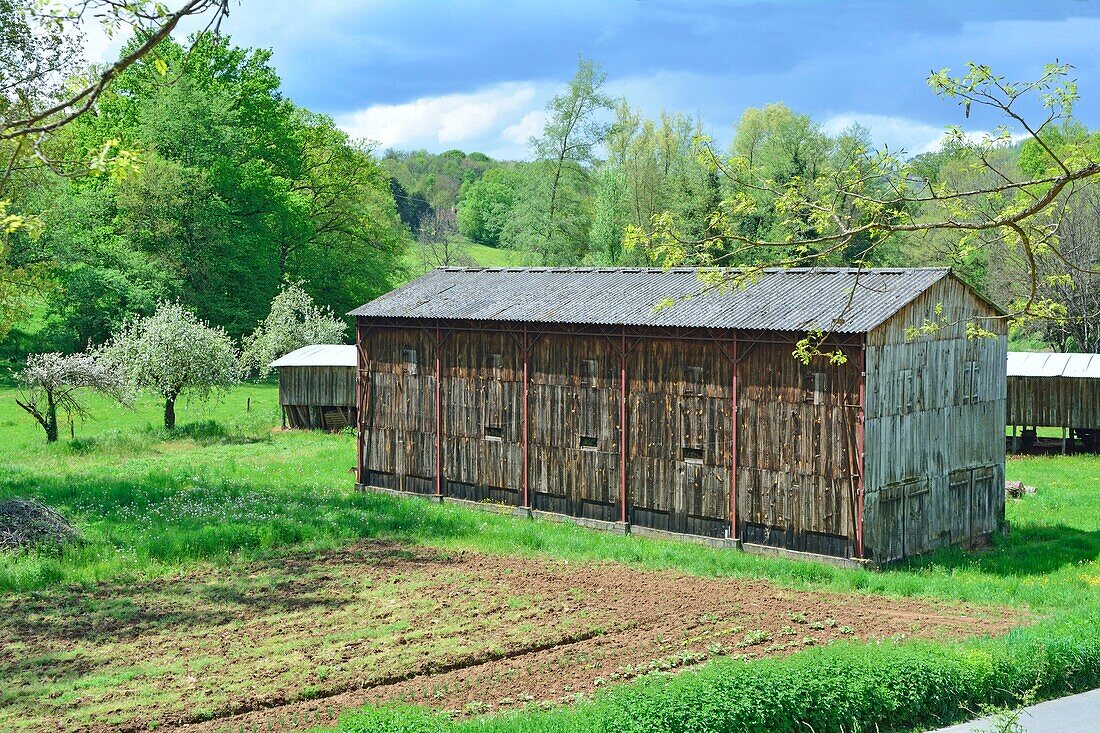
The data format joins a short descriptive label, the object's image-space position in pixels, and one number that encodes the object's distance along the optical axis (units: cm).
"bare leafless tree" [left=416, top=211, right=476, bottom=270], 8856
